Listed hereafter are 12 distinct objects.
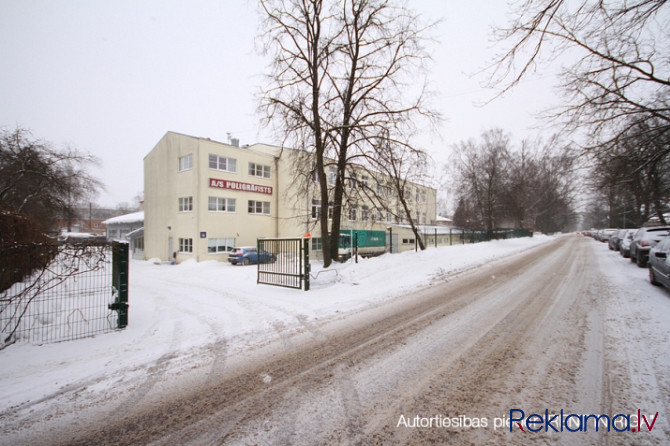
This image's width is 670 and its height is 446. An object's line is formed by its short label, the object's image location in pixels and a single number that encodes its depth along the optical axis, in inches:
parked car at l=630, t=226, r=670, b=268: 466.3
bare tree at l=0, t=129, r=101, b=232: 708.0
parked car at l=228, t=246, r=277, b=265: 848.3
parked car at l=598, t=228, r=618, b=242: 1468.0
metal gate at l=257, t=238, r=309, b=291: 347.3
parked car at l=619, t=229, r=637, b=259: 610.9
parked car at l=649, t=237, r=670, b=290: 284.6
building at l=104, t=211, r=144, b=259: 1213.7
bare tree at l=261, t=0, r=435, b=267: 452.4
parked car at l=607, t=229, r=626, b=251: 816.2
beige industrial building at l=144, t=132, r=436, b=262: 902.4
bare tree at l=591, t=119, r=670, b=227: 342.6
